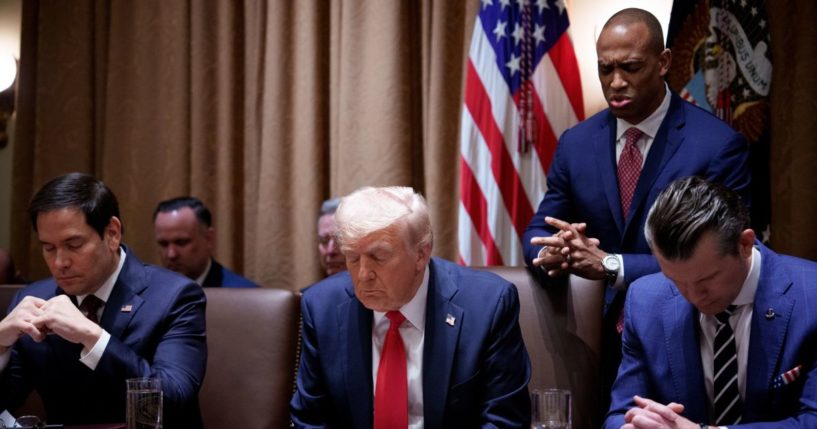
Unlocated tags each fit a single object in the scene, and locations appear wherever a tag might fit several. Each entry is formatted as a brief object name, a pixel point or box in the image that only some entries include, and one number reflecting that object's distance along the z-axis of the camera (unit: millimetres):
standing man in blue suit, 3055
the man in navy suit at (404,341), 2629
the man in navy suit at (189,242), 4840
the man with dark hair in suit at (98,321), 2855
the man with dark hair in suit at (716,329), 2334
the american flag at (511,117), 4375
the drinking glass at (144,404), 2270
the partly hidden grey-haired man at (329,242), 4668
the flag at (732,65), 4219
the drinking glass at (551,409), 2225
